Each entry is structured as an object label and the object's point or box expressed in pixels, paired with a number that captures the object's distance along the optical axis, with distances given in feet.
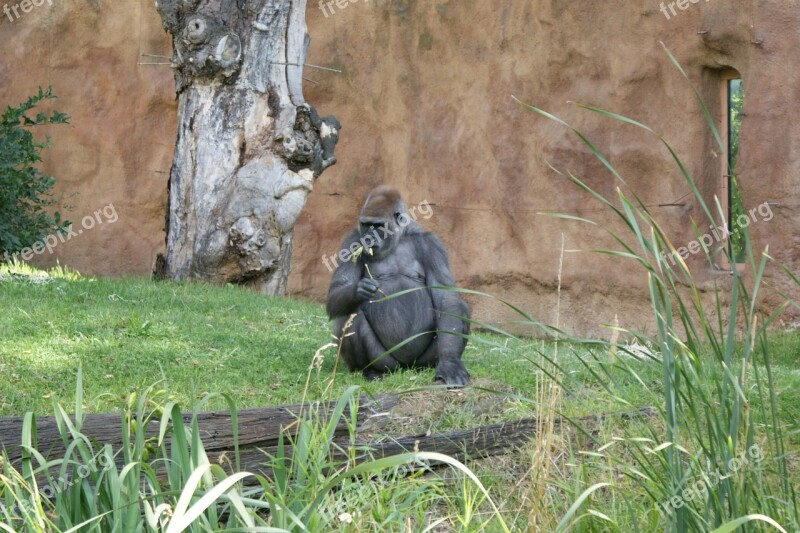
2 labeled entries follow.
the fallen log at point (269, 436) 23.25
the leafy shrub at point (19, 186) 57.98
